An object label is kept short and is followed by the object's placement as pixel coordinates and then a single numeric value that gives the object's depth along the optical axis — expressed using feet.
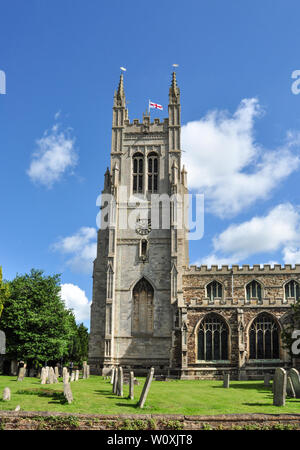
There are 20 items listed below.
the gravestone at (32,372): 114.81
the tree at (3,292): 109.41
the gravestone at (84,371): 102.58
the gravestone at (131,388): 54.08
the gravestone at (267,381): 77.57
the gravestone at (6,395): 49.55
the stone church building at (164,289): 103.86
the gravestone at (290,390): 57.57
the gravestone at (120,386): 59.41
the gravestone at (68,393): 48.93
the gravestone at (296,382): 56.89
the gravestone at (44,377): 76.60
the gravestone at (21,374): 87.87
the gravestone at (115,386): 63.10
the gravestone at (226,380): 77.42
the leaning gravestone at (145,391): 46.60
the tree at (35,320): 113.29
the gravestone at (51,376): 80.38
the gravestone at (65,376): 52.80
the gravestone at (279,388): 48.91
